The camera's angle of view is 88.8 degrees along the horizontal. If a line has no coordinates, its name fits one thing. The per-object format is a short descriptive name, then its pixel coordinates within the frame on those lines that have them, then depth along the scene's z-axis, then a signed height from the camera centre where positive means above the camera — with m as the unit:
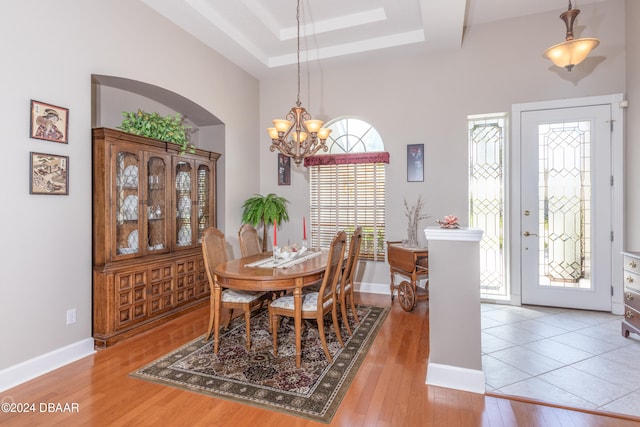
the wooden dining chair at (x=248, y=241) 3.64 -0.33
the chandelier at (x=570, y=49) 2.60 +1.36
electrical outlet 2.76 -0.89
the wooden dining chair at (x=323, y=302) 2.65 -0.76
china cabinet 2.95 -0.20
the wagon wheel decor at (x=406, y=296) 3.85 -1.01
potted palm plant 4.80 +0.03
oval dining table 2.52 -0.53
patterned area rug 2.16 -1.22
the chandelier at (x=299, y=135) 3.16 +0.78
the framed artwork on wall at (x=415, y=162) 4.56 +0.70
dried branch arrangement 4.51 -0.04
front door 3.84 +0.07
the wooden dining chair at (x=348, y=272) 3.16 -0.60
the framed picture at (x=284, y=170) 5.27 +0.68
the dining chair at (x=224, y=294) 2.88 -0.75
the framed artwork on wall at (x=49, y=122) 2.48 +0.71
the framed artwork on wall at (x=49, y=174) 2.48 +0.30
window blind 4.85 +0.14
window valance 4.72 +0.80
